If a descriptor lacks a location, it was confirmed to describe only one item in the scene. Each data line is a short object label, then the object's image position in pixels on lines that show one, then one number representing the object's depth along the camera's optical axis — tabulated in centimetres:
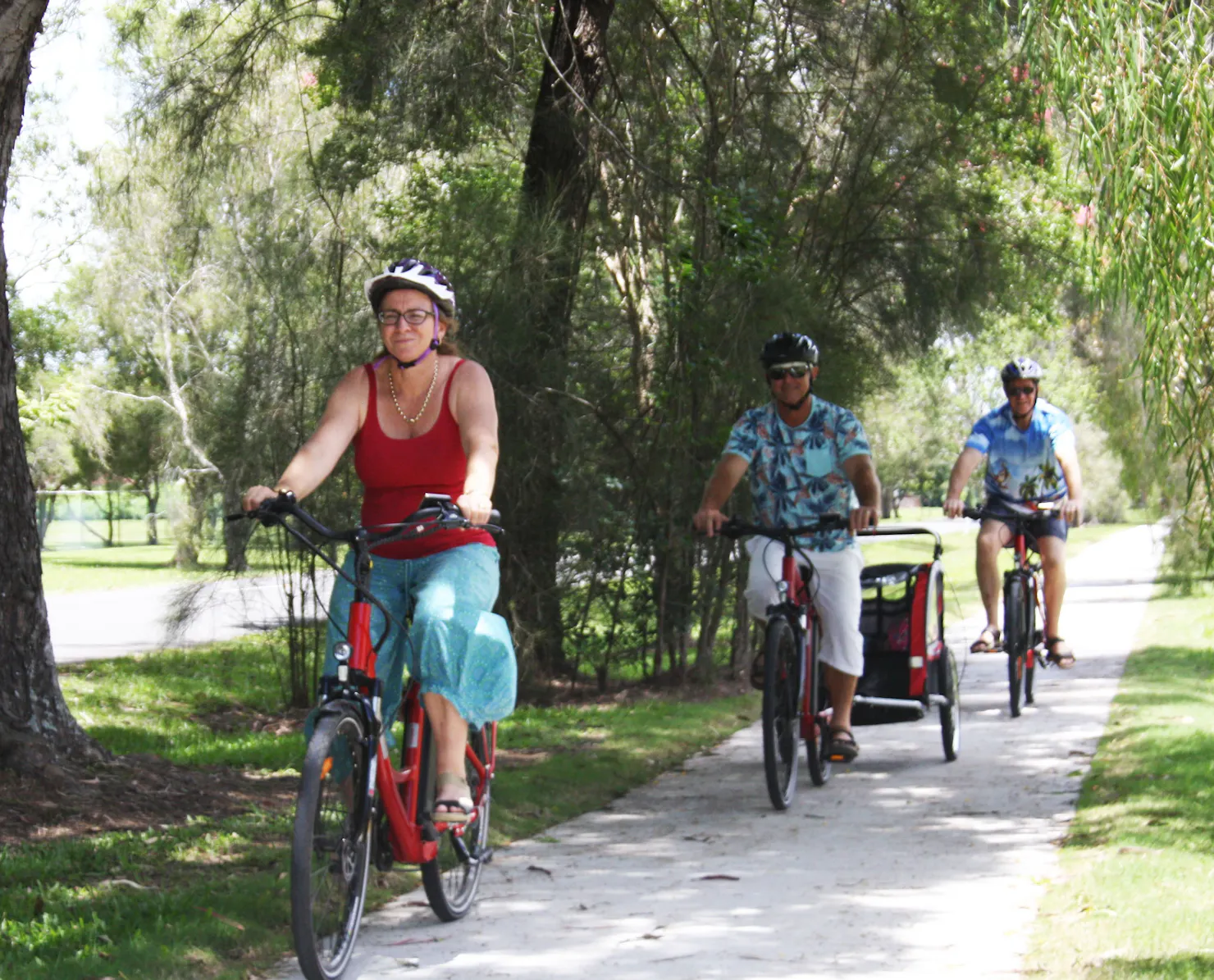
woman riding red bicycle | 525
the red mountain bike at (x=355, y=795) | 466
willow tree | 597
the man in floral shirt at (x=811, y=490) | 830
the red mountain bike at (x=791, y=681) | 778
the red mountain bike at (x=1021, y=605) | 1095
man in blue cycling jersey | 1078
